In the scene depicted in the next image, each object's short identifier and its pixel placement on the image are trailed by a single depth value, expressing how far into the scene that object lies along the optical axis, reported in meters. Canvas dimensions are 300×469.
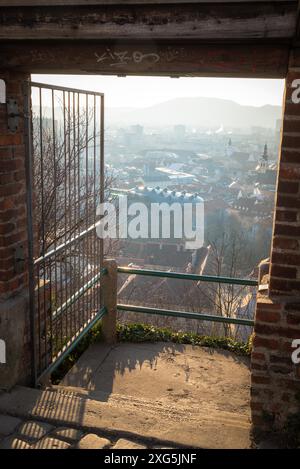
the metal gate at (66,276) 3.29
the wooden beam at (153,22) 2.31
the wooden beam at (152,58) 2.54
